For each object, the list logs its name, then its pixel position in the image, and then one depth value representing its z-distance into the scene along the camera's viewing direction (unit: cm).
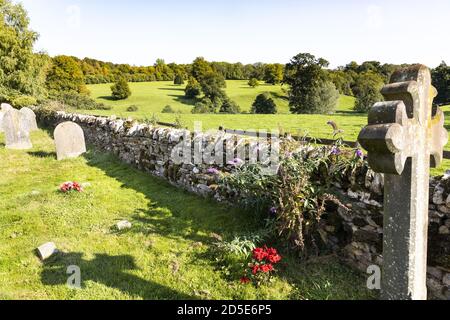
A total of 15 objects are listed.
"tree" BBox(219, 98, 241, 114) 4595
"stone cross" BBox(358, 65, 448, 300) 248
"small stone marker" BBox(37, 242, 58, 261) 511
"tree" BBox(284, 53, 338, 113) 4688
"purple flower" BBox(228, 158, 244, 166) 635
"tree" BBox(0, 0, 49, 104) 2991
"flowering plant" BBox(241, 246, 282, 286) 436
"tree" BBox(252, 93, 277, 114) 4847
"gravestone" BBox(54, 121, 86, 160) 1199
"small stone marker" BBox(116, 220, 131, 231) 613
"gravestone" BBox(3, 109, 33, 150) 1423
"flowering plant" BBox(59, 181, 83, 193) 782
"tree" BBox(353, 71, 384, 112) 4405
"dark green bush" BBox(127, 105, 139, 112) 4147
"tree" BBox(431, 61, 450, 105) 3888
